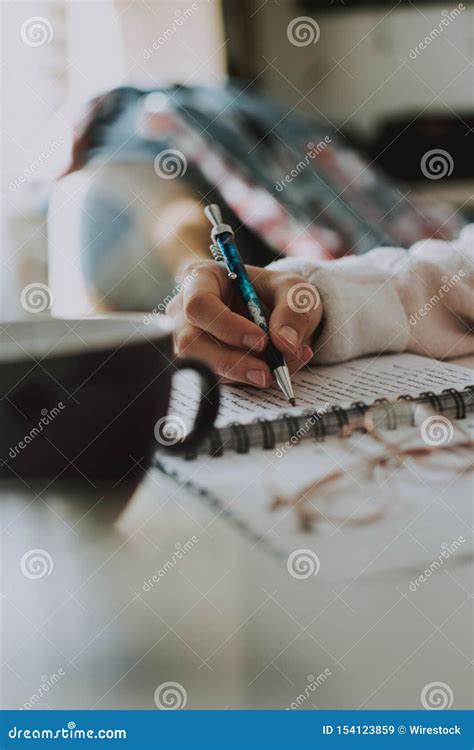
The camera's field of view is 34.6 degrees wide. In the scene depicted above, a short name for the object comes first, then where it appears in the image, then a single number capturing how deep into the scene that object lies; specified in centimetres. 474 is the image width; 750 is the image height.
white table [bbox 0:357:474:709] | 31
